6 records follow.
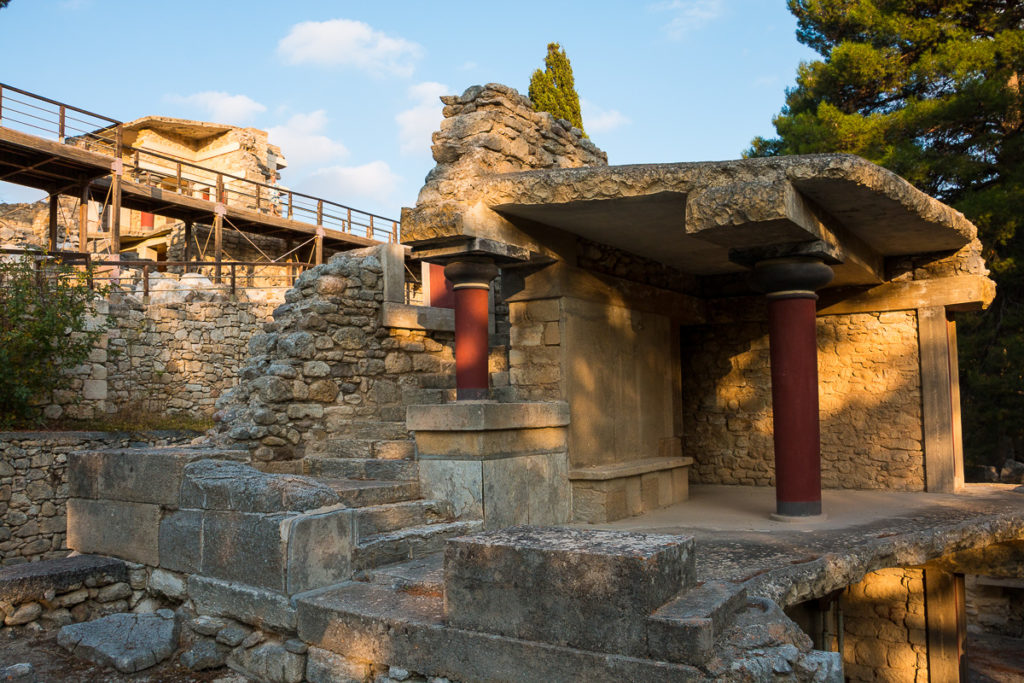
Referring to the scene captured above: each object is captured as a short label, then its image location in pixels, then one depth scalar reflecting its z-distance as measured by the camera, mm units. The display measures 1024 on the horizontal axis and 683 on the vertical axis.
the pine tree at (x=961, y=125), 12844
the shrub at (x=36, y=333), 10367
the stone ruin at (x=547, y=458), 3305
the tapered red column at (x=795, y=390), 6305
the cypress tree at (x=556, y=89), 17484
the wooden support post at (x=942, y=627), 7719
